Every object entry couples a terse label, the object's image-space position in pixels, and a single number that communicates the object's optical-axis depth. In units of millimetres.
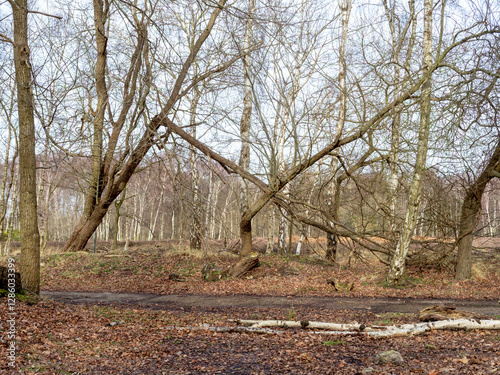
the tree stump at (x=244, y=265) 13820
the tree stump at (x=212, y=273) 13656
